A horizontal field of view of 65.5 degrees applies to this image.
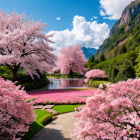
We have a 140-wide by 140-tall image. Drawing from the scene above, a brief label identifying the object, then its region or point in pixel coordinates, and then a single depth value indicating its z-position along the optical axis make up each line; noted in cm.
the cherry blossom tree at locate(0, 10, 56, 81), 1366
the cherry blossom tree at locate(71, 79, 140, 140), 218
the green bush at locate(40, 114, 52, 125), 468
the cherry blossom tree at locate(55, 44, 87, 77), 2916
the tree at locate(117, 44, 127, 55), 5402
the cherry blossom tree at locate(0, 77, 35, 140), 281
